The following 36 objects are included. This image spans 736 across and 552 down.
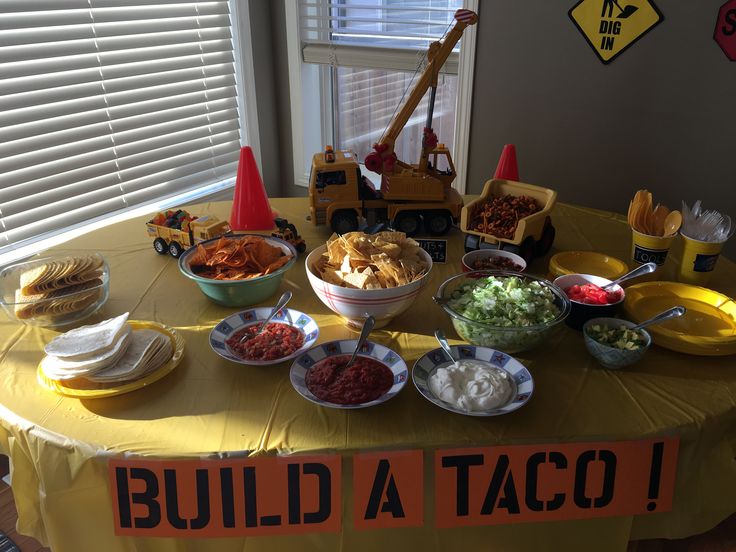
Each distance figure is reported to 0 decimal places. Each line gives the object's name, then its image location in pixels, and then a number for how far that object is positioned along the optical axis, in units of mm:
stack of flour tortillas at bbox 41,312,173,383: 1148
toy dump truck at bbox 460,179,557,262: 1656
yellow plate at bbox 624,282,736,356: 1253
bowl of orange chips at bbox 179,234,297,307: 1441
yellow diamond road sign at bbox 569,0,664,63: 2225
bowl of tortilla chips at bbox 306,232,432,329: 1292
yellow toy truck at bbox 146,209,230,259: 1719
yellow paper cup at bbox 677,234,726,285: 1511
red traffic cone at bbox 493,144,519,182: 1985
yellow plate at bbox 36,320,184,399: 1141
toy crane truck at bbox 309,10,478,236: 1871
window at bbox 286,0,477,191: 2693
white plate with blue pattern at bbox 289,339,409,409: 1115
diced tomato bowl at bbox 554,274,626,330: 1348
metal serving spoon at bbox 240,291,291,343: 1320
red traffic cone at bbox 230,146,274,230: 1811
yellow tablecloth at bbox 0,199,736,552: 1062
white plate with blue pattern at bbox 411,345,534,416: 1087
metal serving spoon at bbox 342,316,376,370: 1218
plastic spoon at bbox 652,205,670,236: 1629
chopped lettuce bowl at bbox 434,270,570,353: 1235
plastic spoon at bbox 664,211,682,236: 1580
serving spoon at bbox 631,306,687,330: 1242
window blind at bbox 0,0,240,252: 2305
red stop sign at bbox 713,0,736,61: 2074
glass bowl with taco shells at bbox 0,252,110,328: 1345
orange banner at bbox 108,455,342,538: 1039
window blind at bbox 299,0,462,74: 2680
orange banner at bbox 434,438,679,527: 1065
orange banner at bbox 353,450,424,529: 1046
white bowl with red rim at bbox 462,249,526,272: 1580
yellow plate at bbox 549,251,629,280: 1610
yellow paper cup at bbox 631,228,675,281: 1562
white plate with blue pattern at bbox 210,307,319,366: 1259
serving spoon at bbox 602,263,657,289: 1411
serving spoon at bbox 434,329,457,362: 1219
